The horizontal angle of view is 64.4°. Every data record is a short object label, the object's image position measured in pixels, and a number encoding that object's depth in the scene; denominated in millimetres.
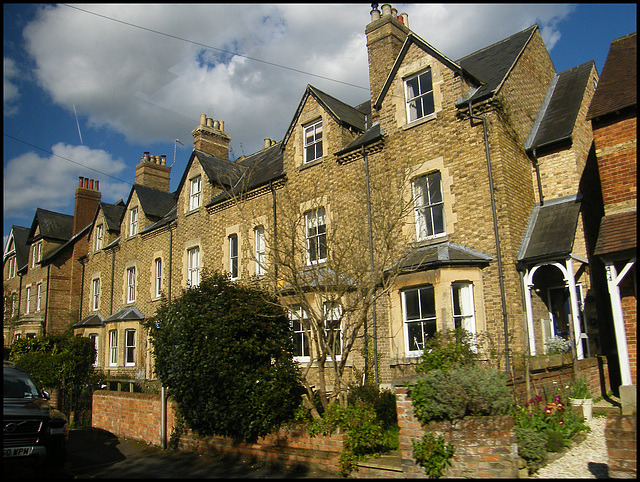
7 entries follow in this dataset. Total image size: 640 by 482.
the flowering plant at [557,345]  12781
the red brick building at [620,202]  11398
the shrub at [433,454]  7812
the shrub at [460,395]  7852
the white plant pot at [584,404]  10133
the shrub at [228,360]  10586
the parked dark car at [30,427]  9883
